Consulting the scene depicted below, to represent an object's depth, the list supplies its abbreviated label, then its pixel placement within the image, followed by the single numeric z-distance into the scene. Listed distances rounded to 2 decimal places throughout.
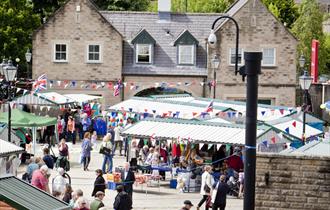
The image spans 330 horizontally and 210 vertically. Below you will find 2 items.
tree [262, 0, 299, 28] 102.56
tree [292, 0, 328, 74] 90.31
